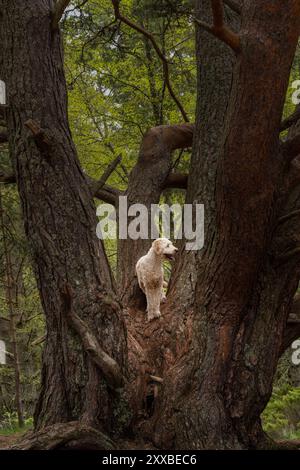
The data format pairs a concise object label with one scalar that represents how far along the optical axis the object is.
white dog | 5.91
